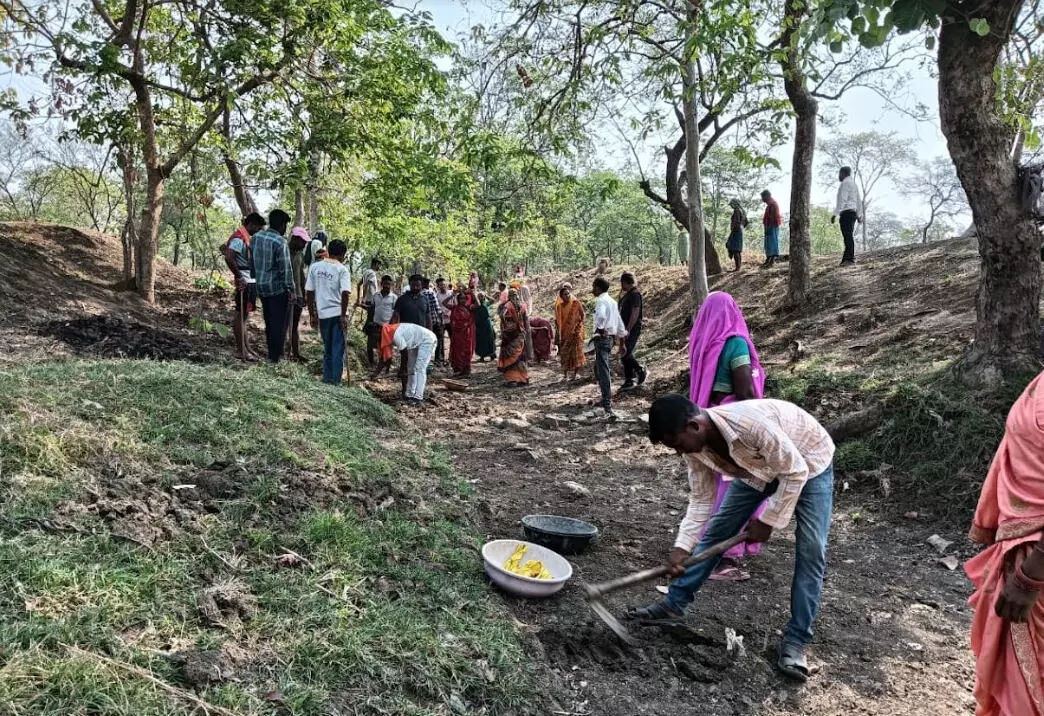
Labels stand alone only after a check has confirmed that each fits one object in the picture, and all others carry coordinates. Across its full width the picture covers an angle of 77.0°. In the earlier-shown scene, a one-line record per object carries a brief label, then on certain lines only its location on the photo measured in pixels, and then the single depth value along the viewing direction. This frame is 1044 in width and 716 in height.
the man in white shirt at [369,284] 11.38
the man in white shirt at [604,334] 8.37
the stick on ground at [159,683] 1.95
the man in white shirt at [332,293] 7.02
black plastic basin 4.04
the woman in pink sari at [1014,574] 1.84
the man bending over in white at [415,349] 7.98
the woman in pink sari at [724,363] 3.74
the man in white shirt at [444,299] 12.66
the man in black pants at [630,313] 9.19
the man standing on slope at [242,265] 7.33
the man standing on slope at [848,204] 10.64
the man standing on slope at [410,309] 8.43
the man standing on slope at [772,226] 12.54
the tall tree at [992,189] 4.86
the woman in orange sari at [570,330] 10.39
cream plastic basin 3.31
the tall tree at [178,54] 7.38
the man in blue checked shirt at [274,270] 6.75
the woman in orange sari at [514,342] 11.09
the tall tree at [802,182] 9.23
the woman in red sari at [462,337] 11.93
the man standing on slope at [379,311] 9.99
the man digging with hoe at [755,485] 2.68
